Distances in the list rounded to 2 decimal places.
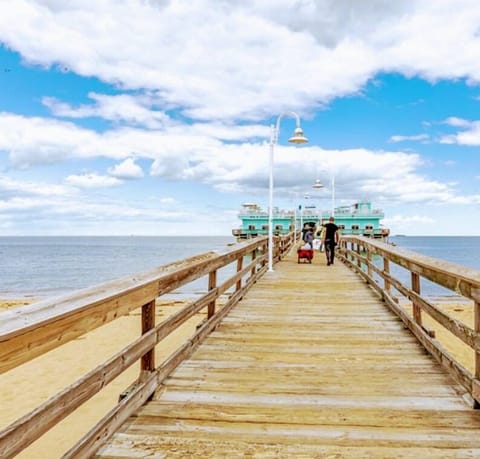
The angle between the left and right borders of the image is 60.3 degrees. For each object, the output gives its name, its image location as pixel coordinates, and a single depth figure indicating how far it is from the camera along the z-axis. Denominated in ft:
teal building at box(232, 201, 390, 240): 183.79
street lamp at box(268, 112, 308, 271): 36.76
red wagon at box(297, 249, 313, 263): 49.17
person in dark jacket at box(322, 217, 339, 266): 45.00
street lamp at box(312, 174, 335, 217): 76.68
